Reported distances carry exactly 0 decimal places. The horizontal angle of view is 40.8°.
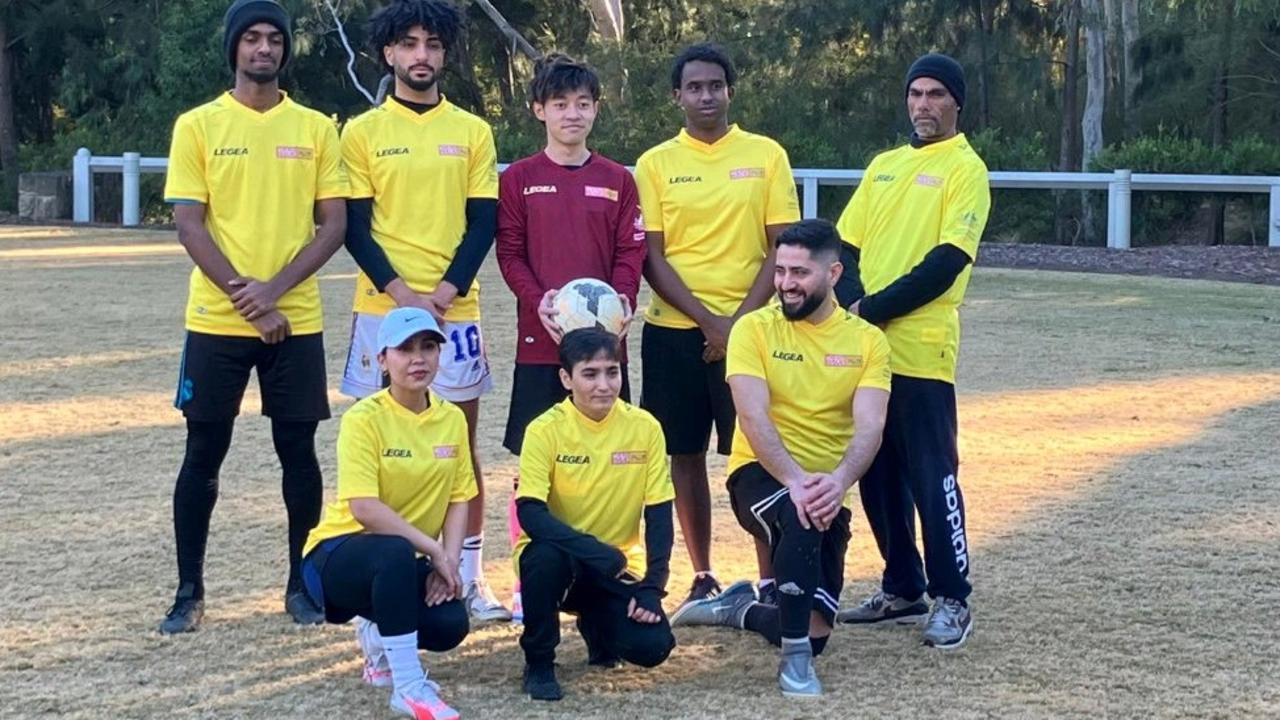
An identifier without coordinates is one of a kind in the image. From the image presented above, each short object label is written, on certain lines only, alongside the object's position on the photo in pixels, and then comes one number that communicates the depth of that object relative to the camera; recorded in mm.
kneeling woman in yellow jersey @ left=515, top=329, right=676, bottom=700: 5000
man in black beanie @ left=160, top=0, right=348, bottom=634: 5625
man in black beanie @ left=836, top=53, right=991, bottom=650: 5527
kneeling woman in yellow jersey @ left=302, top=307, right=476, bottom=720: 4828
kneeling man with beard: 5207
